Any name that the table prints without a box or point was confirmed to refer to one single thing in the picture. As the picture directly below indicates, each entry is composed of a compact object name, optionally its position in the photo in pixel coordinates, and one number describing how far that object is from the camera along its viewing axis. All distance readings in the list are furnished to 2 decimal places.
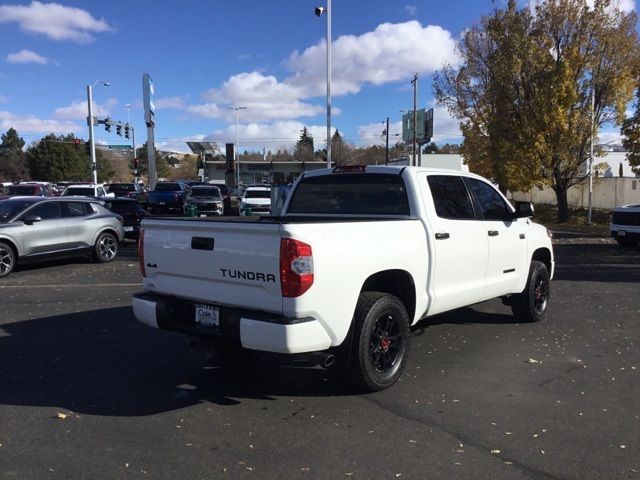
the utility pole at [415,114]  49.28
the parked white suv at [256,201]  24.38
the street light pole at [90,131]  38.59
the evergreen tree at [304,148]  118.73
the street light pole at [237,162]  76.60
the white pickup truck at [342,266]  3.98
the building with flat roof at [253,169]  96.78
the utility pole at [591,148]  22.39
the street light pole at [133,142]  58.05
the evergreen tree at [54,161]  70.44
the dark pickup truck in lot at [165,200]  28.45
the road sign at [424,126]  48.06
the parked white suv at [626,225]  15.80
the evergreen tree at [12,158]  80.31
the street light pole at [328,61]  26.53
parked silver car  11.16
